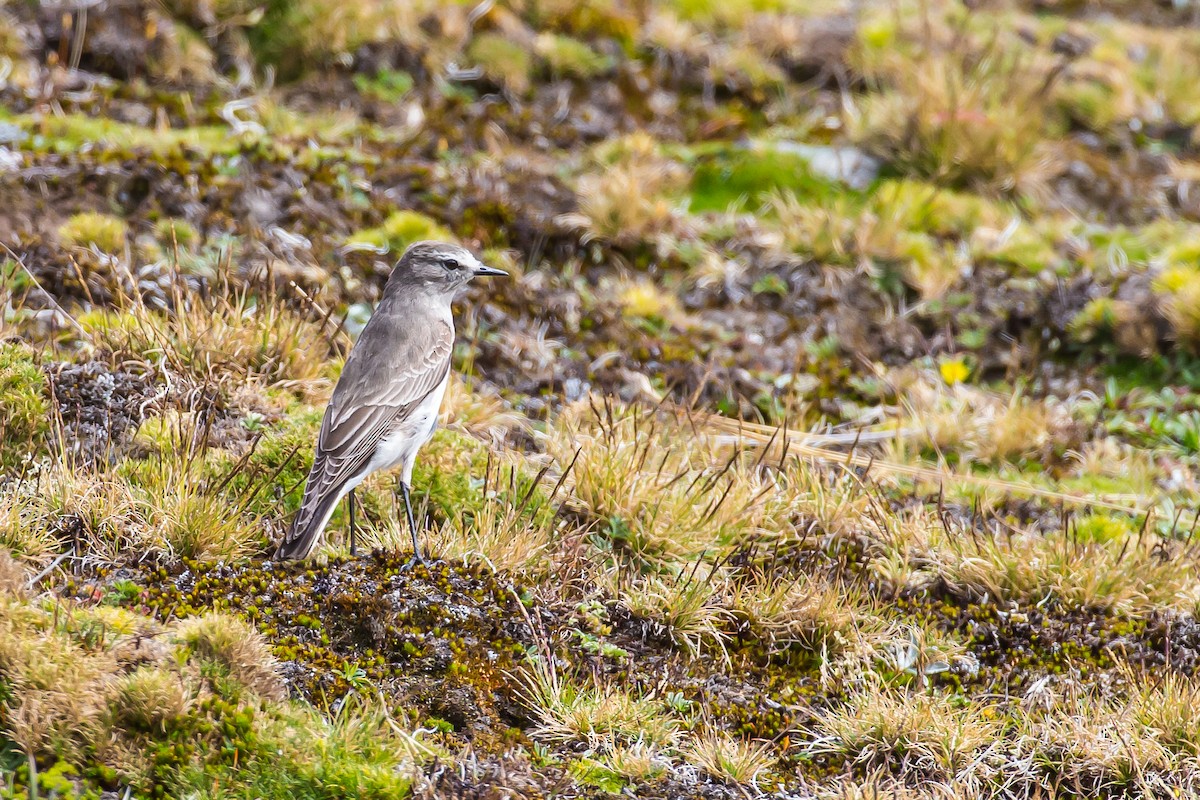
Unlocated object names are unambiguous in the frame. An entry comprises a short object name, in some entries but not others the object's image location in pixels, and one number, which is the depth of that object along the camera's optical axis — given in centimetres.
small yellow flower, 1959
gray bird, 1231
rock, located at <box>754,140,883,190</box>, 2347
